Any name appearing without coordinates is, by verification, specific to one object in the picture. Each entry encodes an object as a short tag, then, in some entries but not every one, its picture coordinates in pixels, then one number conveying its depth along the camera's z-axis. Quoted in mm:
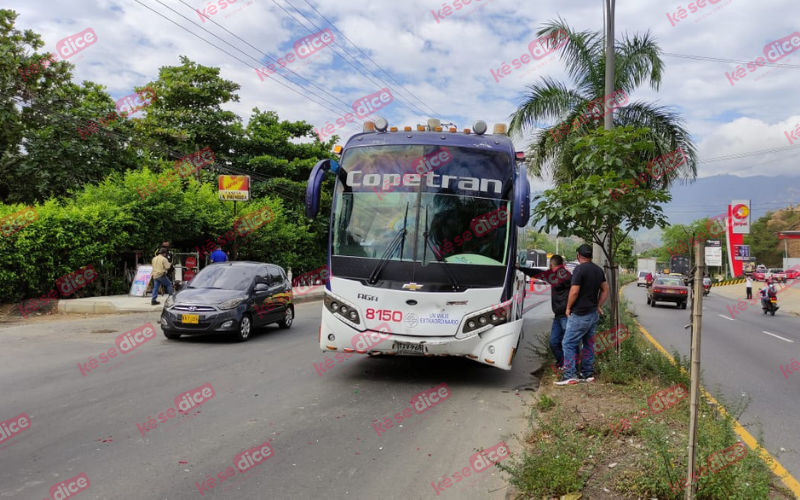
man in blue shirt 18281
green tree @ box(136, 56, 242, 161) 31219
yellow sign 22469
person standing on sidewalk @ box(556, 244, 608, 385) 7223
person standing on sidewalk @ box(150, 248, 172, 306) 16047
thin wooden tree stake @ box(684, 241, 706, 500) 3416
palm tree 14562
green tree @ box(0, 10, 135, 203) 23516
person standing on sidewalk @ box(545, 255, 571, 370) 8148
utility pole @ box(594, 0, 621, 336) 11133
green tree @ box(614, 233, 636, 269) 112250
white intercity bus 7316
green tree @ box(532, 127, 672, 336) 7363
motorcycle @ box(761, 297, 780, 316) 23312
